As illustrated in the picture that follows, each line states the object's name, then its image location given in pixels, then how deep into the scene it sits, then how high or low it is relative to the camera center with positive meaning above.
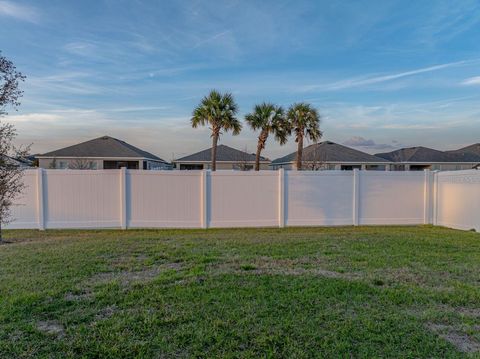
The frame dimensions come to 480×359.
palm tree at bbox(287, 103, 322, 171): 17.44 +2.66
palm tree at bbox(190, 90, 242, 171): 16.83 +2.98
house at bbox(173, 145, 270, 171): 28.14 +0.91
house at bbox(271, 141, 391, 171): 25.94 +1.01
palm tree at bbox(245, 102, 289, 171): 17.20 +2.64
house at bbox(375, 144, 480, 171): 27.77 +1.04
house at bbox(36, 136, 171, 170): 24.03 +1.06
